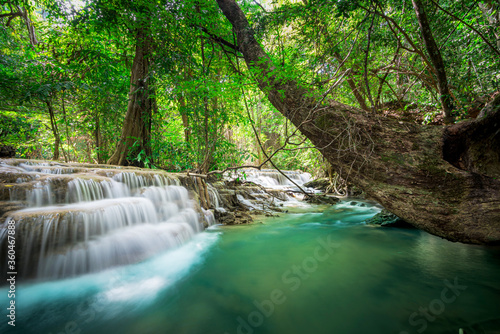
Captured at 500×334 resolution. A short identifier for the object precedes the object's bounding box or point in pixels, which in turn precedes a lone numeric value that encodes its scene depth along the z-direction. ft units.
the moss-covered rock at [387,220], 15.11
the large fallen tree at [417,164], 7.51
